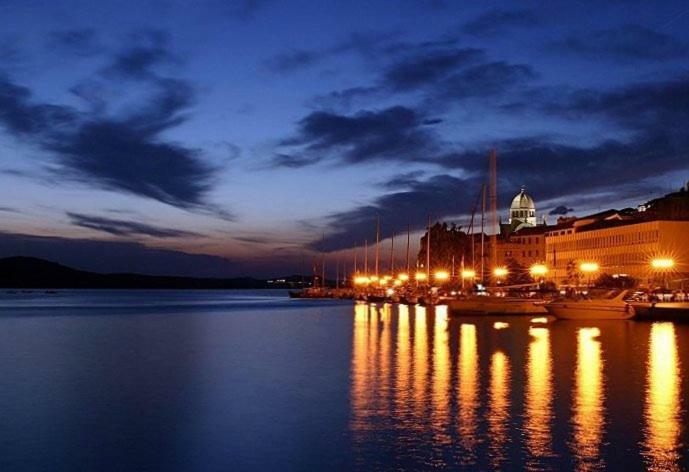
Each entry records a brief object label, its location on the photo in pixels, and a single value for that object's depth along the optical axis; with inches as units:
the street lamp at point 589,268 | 5442.9
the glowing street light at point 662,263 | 3681.1
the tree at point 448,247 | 7062.0
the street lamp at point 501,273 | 6025.1
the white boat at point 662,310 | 2910.9
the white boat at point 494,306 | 3516.2
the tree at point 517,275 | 6983.3
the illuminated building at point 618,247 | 5098.4
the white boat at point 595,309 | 3002.0
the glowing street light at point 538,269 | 5285.4
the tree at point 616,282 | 5149.6
